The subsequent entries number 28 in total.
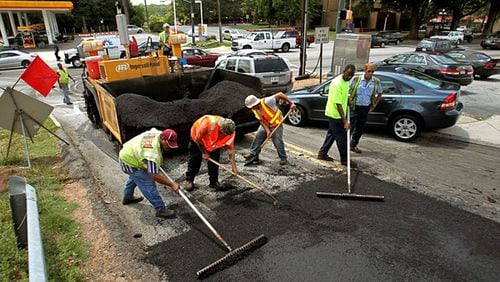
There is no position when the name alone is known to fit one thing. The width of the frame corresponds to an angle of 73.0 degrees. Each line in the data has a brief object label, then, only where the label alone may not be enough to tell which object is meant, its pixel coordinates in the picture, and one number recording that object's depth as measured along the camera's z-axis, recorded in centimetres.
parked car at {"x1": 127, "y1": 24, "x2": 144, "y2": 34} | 5314
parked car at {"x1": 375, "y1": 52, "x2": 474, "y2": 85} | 1166
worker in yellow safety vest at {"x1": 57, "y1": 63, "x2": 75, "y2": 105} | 1213
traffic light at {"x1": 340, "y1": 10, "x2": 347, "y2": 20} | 1455
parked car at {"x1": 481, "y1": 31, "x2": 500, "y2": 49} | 3030
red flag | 659
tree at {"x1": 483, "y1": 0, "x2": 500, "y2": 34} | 4122
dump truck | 620
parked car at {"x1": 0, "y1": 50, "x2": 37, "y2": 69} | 2234
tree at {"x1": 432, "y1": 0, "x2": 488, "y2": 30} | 4038
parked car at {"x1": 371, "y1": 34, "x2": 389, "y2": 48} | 3294
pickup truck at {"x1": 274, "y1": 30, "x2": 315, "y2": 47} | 2978
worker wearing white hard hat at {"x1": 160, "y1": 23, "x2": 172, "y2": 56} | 965
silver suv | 1126
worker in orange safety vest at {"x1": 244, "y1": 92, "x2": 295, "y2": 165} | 592
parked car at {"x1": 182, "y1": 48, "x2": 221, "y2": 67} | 1955
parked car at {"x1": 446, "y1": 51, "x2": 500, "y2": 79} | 1446
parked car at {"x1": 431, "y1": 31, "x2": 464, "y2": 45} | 3722
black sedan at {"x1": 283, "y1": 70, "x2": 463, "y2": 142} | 698
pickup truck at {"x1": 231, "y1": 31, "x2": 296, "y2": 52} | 2872
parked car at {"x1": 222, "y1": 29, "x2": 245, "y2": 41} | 3577
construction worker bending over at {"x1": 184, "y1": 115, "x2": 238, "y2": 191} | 473
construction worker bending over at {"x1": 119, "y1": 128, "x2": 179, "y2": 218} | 415
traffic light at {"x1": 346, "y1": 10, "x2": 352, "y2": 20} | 1512
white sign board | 1370
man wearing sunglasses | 621
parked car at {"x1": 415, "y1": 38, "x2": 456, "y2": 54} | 1911
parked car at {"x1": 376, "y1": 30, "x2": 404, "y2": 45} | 3514
